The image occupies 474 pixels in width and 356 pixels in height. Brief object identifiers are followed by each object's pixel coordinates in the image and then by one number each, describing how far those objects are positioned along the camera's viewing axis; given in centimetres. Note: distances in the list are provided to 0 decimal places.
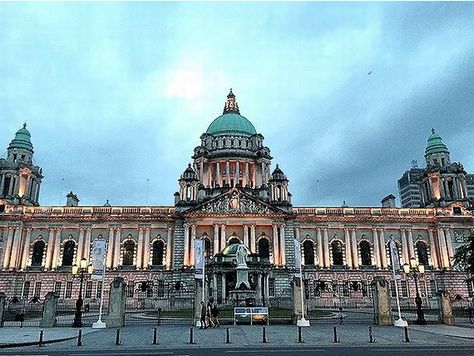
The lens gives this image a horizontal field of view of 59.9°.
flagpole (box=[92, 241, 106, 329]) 2931
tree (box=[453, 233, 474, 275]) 4044
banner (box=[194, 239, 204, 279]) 3268
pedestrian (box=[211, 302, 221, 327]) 2911
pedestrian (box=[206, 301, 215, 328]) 2865
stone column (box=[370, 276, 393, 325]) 3020
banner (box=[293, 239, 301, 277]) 3247
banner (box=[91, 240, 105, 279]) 3243
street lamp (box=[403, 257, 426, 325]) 3127
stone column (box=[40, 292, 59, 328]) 2925
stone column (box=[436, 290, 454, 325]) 3216
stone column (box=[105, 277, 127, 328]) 2966
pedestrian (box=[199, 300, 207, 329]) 2761
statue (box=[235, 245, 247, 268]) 4150
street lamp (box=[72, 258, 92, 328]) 2956
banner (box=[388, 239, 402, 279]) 3353
